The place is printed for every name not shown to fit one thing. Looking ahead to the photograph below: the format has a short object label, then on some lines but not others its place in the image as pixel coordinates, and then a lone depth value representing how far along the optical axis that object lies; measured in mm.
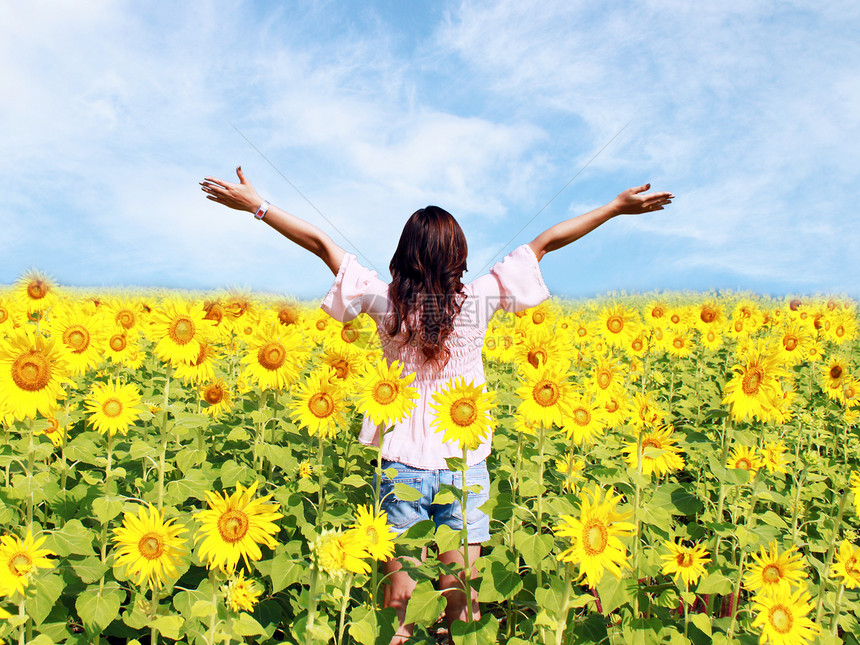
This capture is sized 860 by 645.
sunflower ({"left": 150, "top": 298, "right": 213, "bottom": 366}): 3564
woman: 3146
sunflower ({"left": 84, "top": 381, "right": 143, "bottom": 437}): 3615
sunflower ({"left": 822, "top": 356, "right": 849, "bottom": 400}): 6242
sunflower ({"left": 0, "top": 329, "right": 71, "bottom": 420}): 3066
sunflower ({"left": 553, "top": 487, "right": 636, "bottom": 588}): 2250
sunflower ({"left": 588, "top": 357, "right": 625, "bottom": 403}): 4012
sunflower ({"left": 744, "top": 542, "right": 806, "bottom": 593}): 3014
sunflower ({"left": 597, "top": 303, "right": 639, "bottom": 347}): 6582
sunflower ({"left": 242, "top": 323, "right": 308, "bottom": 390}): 3580
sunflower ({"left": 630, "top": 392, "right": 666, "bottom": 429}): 3447
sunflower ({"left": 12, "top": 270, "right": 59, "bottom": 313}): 6984
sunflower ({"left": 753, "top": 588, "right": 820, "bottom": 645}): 2789
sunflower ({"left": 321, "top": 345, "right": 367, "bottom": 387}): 3854
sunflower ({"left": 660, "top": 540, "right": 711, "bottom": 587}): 2965
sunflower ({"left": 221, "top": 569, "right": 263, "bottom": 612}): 2146
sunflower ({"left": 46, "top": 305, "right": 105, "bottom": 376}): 4254
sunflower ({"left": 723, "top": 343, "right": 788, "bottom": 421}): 3176
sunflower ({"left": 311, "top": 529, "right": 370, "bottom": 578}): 2031
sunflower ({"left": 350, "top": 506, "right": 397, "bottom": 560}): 2609
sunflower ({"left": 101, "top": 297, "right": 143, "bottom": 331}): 5277
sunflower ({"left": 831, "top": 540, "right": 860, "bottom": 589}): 3312
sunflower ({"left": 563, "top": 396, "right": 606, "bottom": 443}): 3152
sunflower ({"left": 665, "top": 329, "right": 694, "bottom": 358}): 8328
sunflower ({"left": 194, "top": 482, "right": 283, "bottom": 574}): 2453
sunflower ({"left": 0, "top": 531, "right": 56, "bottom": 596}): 2504
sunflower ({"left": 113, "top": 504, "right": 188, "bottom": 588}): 2514
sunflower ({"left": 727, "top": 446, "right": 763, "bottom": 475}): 3708
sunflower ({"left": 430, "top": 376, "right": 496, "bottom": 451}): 2678
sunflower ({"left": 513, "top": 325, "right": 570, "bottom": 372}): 3566
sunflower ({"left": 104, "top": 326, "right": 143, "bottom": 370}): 4820
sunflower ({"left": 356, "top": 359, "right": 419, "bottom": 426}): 2930
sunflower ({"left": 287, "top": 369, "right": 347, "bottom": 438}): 3322
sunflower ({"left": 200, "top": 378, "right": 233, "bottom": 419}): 4492
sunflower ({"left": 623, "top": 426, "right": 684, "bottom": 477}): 3408
